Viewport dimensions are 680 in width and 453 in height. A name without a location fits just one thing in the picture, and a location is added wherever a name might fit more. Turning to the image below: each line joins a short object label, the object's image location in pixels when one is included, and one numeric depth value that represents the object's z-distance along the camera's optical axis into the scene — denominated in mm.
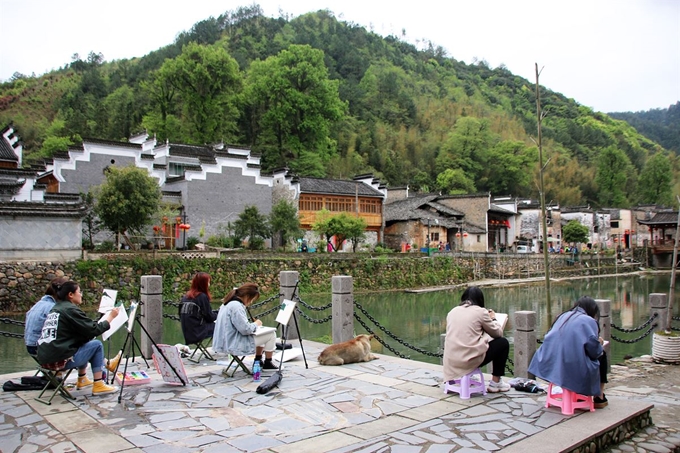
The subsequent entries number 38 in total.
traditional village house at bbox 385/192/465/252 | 38156
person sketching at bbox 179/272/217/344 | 7598
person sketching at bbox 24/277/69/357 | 6070
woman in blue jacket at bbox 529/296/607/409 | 5137
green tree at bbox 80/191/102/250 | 23547
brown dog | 7766
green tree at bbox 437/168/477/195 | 56406
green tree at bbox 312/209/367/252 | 30516
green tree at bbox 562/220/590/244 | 47062
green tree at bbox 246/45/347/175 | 44344
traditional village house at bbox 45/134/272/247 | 27891
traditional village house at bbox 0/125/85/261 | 19641
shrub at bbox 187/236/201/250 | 27047
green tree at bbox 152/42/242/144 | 41156
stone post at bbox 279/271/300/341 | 9367
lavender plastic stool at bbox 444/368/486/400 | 5879
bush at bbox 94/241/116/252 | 23117
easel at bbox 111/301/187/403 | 6270
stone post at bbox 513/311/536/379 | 6789
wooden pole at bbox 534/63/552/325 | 9828
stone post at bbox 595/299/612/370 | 8188
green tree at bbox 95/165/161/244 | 22859
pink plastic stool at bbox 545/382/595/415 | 5266
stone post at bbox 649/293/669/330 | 9281
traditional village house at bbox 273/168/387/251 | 33812
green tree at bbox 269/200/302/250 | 28750
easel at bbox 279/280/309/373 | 7155
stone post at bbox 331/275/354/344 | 8883
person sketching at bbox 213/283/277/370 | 6824
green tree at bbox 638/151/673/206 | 66875
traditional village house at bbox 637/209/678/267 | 47469
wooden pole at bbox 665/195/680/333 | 8938
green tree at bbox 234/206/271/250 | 28000
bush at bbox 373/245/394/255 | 31516
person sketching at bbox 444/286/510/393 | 5738
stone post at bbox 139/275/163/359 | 8484
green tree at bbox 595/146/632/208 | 69000
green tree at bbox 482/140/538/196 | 60875
